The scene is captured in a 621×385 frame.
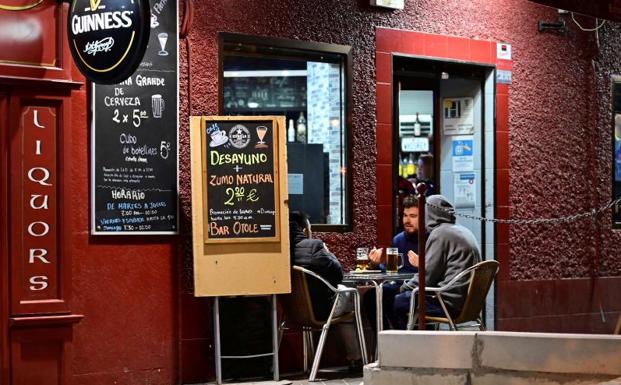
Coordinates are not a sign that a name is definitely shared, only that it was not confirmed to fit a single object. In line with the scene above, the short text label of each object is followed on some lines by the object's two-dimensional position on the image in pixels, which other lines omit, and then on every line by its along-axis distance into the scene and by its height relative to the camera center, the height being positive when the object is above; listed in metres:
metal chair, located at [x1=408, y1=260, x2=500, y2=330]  7.53 -0.93
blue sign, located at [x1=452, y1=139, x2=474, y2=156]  9.91 +0.21
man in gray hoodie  7.68 -0.69
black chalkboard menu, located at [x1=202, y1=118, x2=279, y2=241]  7.56 -0.08
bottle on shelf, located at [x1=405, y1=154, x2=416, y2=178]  11.37 +0.02
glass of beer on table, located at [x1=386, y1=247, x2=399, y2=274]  8.06 -0.73
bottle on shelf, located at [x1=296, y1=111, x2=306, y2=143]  8.66 +0.35
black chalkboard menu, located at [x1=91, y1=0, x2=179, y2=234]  7.45 +0.20
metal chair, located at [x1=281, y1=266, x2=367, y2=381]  7.69 -1.09
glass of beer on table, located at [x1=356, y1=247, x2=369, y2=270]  8.28 -0.74
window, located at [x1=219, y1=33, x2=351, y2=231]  8.34 +0.55
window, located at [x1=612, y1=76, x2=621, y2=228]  10.69 +0.24
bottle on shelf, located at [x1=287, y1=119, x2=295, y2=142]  8.59 +0.31
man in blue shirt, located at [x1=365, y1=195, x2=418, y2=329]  8.22 -0.70
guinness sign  6.45 +0.85
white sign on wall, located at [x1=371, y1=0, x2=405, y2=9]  8.84 +1.45
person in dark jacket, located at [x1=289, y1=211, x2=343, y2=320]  7.75 -0.72
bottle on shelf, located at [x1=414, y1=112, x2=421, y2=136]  10.74 +0.44
